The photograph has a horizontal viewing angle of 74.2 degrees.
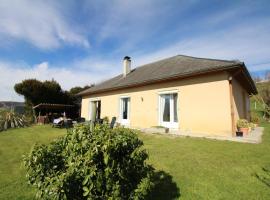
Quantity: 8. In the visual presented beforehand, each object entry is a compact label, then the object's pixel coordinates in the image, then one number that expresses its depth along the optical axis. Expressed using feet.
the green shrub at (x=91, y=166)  7.82
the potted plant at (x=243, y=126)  31.04
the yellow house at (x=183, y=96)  29.91
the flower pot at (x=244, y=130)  30.91
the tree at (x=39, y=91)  69.45
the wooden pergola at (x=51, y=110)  64.08
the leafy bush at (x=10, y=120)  48.88
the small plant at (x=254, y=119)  53.64
